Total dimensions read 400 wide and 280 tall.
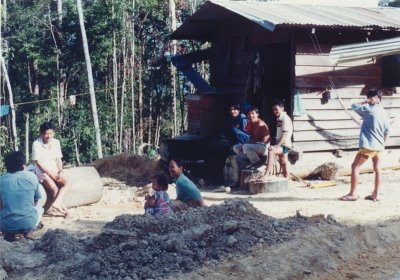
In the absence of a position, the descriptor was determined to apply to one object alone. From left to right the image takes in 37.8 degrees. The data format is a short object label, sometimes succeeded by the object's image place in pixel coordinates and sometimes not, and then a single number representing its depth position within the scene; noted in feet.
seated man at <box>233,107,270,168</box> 35.06
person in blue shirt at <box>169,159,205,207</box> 24.91
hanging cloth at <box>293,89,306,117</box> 37.47
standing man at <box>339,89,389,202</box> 29.19
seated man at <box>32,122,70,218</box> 28.25
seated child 24.04
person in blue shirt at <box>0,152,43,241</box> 22.68
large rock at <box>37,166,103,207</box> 30.53
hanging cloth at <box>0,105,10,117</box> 59.04
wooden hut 37.55
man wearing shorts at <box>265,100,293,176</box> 33.99
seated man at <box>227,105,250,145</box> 37.65
